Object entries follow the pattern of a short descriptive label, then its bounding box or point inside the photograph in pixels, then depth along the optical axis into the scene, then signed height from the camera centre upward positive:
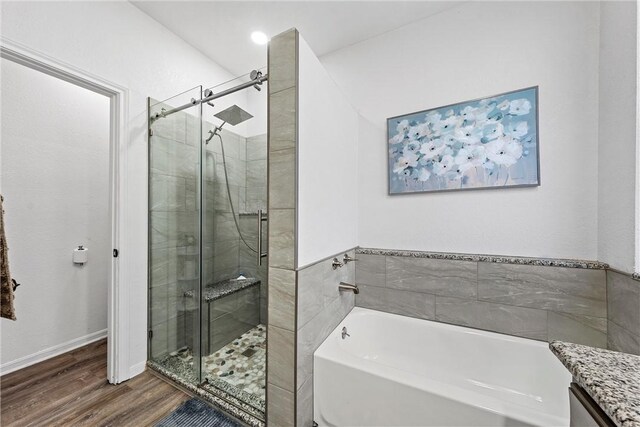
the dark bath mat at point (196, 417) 1.46 -1.23
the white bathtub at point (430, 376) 1.07 -0.89
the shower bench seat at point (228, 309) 1.97 -0.80
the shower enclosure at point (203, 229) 1.91 -0.14
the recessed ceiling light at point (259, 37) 2.13 +1.51
